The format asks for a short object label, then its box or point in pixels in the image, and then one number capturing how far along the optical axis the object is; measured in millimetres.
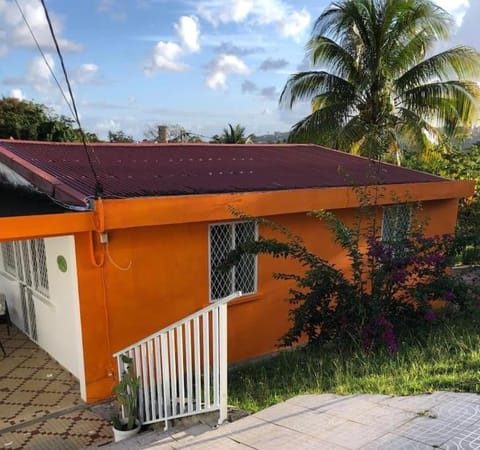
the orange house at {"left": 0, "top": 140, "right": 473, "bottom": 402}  5730
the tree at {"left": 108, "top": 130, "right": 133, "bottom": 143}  40344
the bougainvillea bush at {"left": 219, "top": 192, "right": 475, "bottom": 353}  6371
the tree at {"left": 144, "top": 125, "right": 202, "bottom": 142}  31641
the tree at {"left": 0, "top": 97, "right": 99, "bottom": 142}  28884
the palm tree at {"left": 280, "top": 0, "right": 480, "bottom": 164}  14039
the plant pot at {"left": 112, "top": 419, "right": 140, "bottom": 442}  4777
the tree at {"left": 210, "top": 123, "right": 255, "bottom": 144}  35594
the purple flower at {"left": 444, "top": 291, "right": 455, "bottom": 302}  6630
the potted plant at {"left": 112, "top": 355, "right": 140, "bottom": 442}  4797
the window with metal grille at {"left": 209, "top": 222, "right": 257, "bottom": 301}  7168
